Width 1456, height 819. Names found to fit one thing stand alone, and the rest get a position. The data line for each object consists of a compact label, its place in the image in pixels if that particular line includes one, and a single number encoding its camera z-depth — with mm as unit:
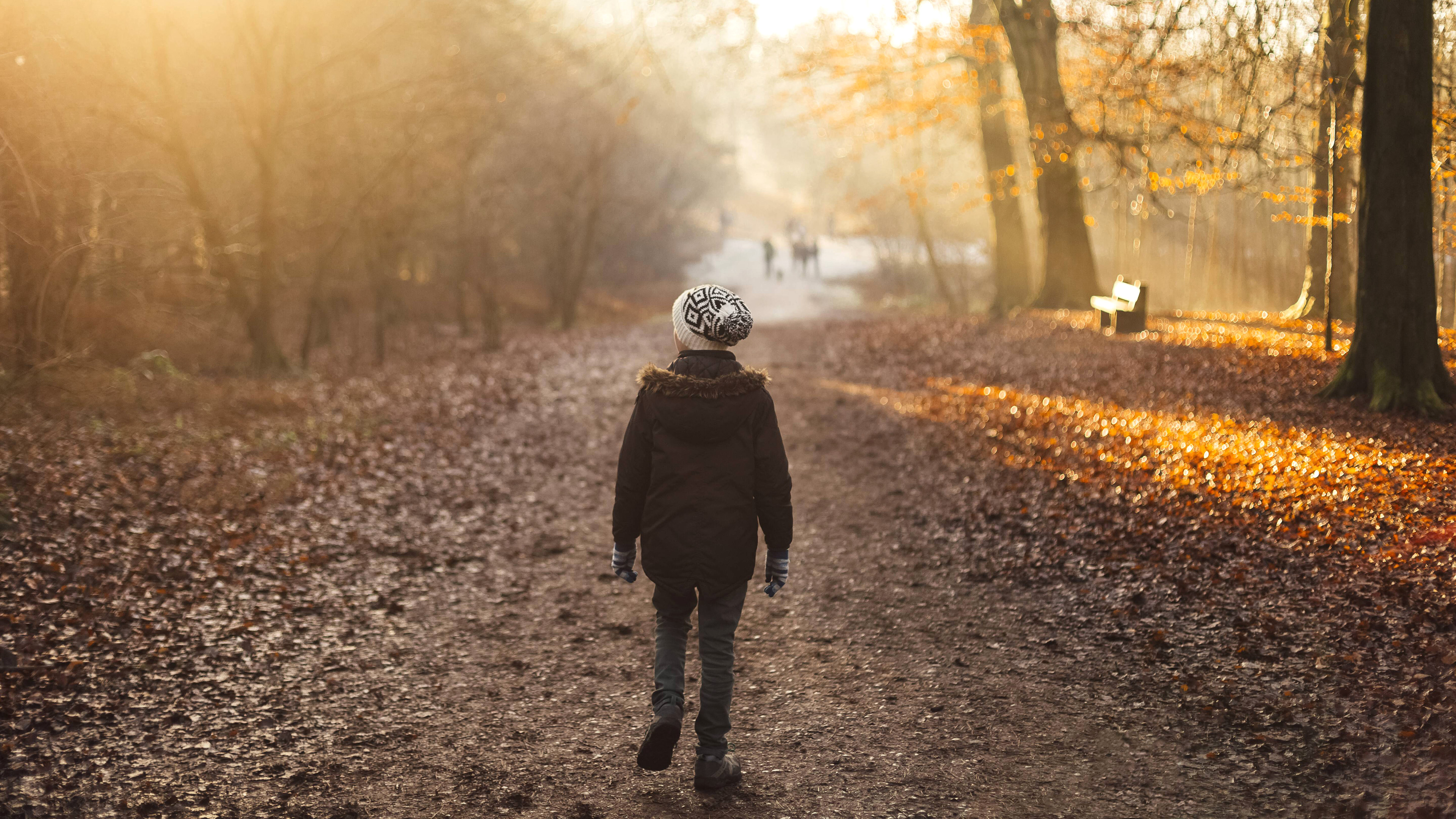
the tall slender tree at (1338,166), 10344
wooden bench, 15945
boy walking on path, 4215
